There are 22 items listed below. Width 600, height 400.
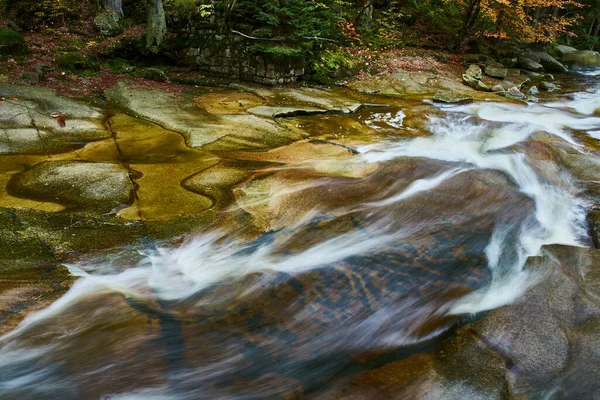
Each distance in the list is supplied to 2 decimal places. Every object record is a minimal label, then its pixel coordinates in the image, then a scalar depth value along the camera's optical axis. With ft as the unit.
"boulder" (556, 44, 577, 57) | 68.90
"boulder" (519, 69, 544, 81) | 51.16
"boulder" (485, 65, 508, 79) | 47.73
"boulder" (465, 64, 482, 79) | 46.37
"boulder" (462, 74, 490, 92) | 43.78
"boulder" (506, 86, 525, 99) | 42.15
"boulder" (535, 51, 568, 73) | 58.95
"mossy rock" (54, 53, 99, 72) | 32.04
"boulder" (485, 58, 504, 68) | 50.89
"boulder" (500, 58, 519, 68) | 54.34
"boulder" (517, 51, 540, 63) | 56.81
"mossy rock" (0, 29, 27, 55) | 30.71
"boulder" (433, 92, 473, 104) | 38.09
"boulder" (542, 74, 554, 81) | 52.16
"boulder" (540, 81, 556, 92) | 47.24
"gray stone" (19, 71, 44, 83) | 28.58
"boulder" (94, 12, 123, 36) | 40.27
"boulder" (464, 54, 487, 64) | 51.75
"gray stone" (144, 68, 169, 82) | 34.86
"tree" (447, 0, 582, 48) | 49.21
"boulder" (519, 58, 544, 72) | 54.91
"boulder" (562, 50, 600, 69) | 65.31
